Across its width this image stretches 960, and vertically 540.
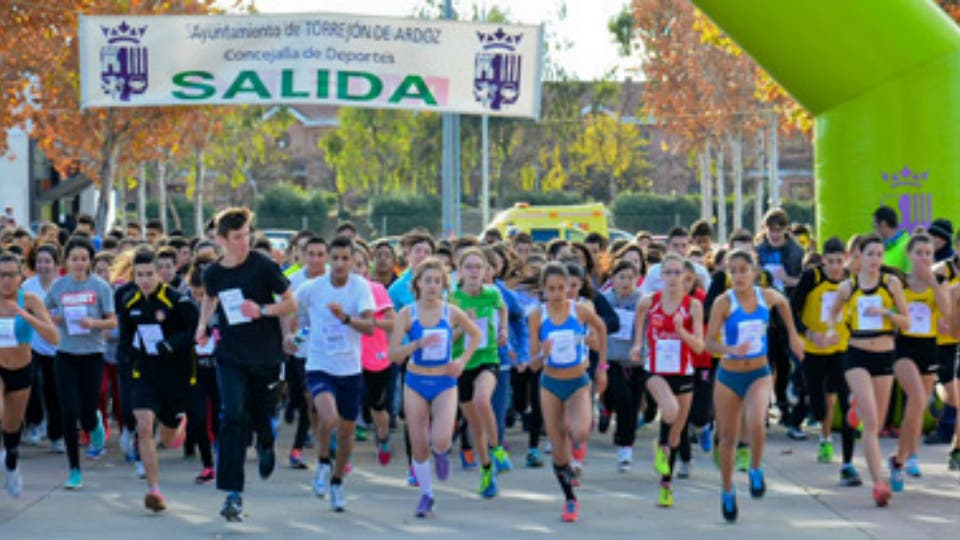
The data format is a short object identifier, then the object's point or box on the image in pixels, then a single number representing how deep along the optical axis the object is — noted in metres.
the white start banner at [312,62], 21.00
